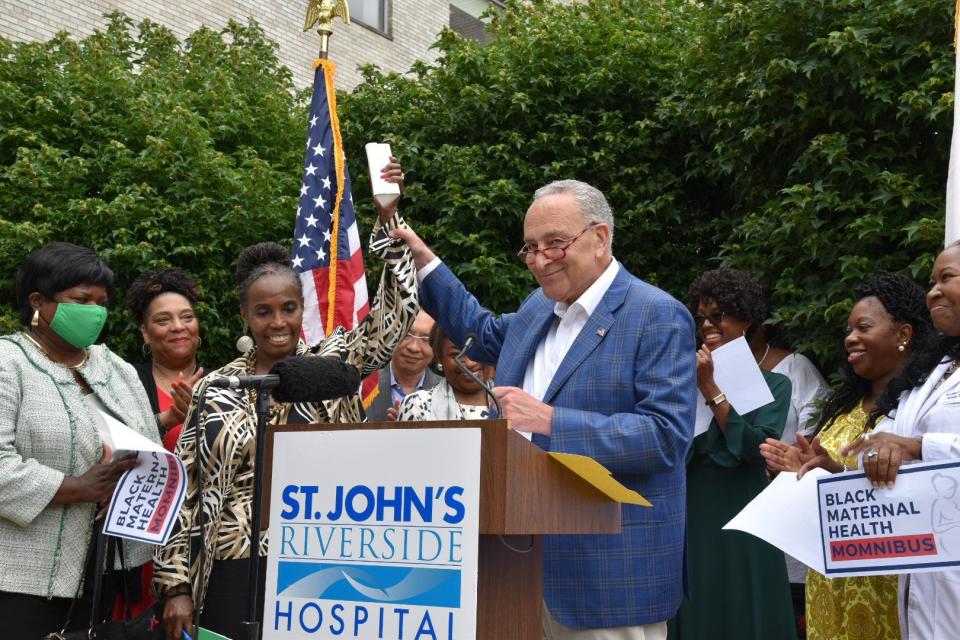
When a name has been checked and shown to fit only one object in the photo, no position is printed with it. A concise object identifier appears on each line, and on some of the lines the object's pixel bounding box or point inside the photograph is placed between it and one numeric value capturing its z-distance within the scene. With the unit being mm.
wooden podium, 2877
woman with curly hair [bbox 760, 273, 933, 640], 4562
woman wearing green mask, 4285
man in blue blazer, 3551
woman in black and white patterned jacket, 4008
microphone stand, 3057
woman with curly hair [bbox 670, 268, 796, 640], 5449
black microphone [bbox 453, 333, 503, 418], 2827
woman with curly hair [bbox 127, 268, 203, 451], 5895
